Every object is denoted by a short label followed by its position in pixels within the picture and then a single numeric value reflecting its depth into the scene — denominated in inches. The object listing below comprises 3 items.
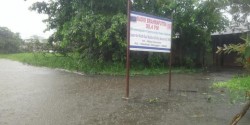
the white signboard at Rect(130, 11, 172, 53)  172.4
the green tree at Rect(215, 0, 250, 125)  64.1
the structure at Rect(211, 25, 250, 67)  461.0
